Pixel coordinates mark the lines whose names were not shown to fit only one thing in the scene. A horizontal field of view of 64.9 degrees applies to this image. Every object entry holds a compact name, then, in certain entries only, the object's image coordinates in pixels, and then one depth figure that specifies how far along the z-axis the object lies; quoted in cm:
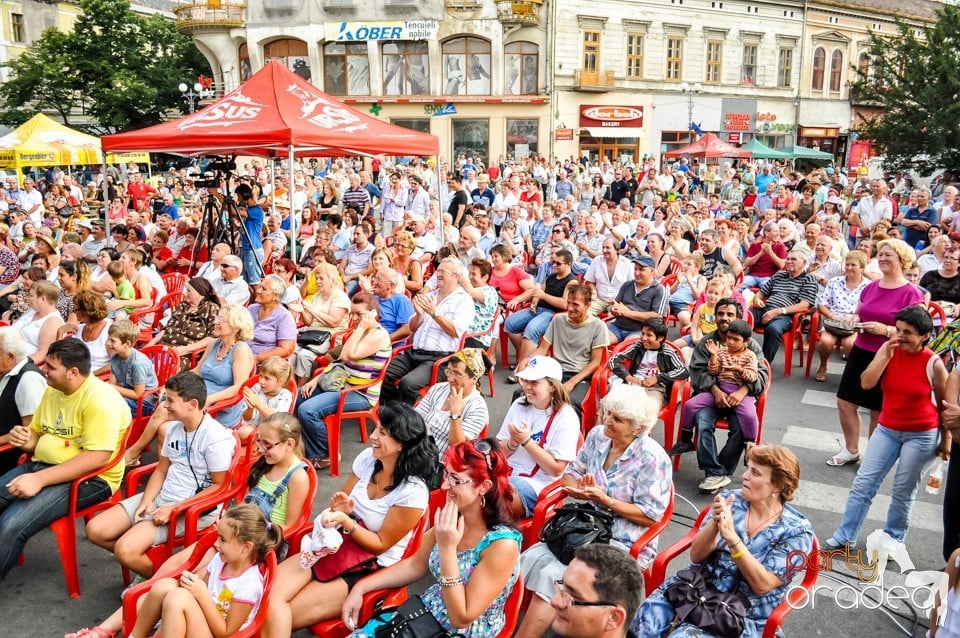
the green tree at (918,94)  1922
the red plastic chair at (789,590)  291
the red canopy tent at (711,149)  2144
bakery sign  3334
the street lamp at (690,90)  3425
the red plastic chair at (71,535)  389
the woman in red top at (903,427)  402
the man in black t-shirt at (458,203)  1410
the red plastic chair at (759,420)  512
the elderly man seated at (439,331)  610
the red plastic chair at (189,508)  376
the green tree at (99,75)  3516
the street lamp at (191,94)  2450
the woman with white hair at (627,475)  349
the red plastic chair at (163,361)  567
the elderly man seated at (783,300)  745
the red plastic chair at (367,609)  321
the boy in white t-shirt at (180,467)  383
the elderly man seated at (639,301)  680
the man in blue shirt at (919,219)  1085
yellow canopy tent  1664
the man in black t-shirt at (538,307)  732
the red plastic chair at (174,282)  855
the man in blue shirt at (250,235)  930
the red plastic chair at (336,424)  538
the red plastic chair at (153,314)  718
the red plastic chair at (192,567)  305
